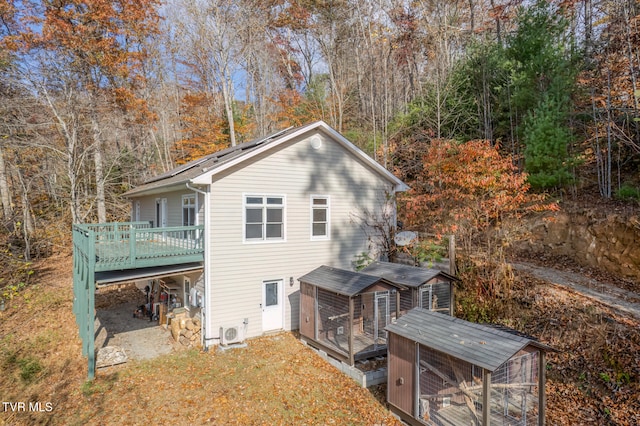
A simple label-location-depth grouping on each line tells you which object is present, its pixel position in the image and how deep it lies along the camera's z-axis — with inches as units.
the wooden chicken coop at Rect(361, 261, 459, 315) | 397.7
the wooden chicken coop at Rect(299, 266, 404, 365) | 375.9
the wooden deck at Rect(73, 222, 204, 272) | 362.6
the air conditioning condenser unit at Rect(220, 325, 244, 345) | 405.4
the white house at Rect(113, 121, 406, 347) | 417.1
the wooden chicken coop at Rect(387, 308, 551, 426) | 250.5
